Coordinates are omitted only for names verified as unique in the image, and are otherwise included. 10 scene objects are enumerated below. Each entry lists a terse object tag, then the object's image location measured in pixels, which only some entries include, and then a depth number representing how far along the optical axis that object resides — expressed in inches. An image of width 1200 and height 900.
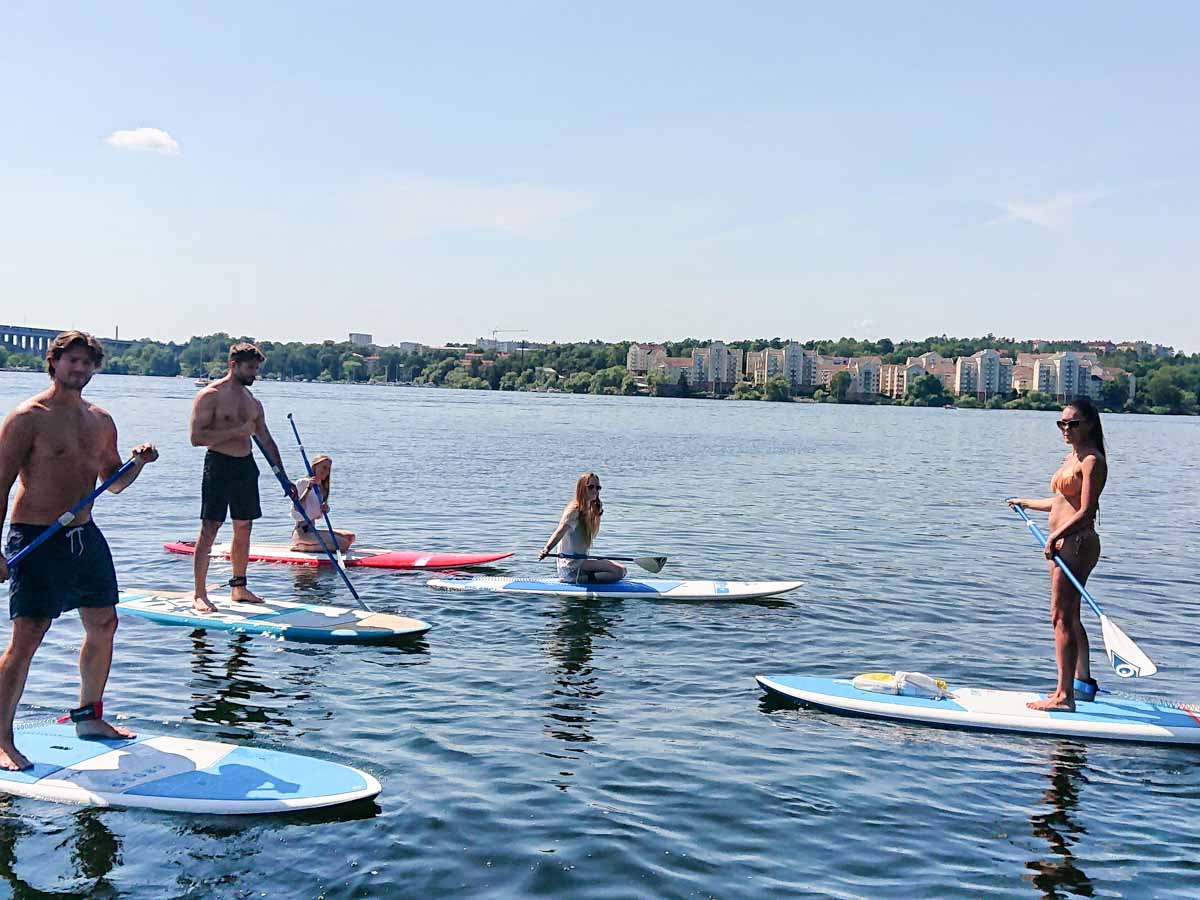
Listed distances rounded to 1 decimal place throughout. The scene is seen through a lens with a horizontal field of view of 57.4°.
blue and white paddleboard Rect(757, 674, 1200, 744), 318.7
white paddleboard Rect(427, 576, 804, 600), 503.8
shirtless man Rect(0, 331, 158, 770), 241.9
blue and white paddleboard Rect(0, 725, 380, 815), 243.3
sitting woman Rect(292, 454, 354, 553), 561.9
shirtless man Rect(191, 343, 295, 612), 406.3
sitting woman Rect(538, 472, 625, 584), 503.5
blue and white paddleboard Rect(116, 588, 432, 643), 405.7
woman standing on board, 311.1
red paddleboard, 575.2
